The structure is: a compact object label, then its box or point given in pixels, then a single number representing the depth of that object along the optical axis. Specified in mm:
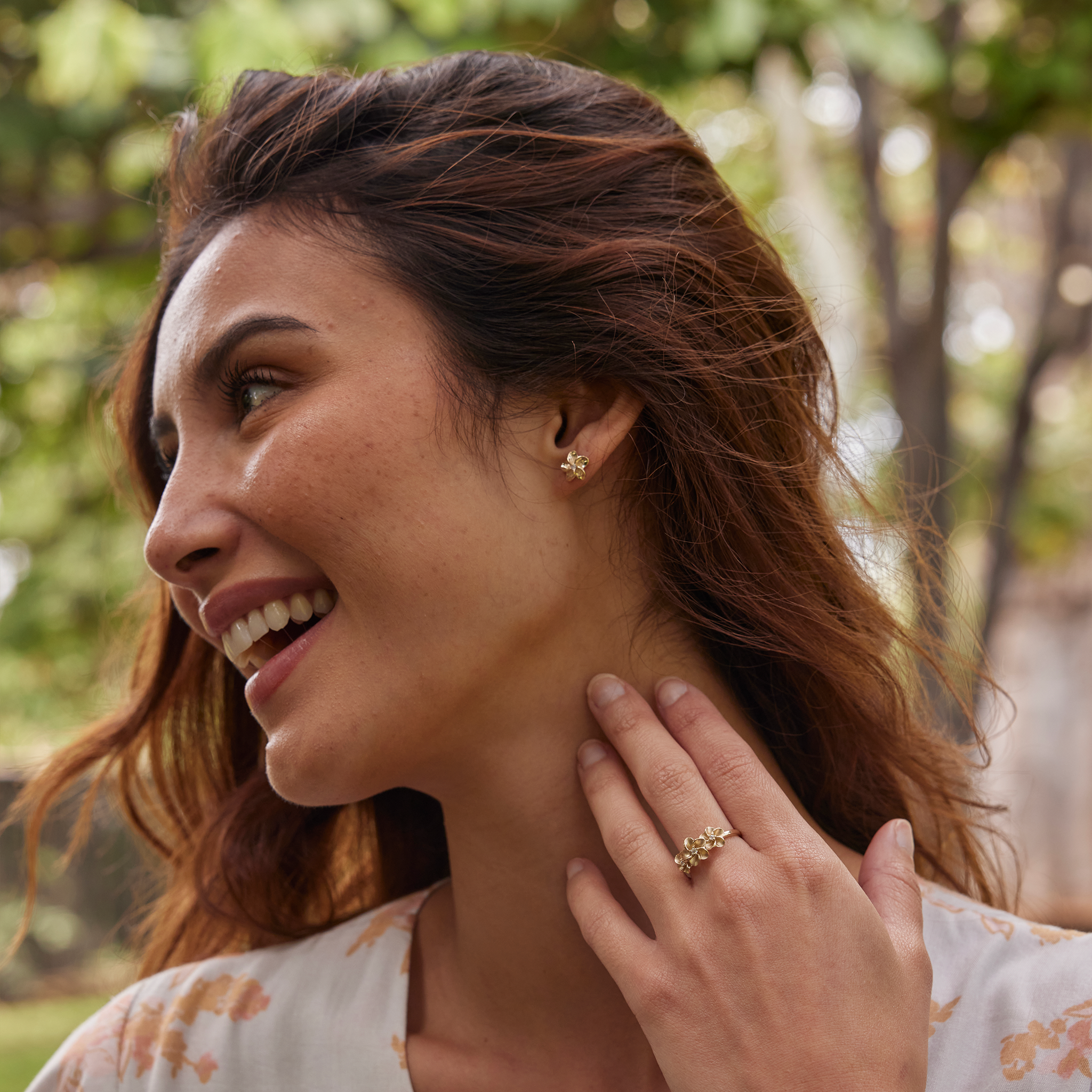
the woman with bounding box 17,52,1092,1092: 1488
